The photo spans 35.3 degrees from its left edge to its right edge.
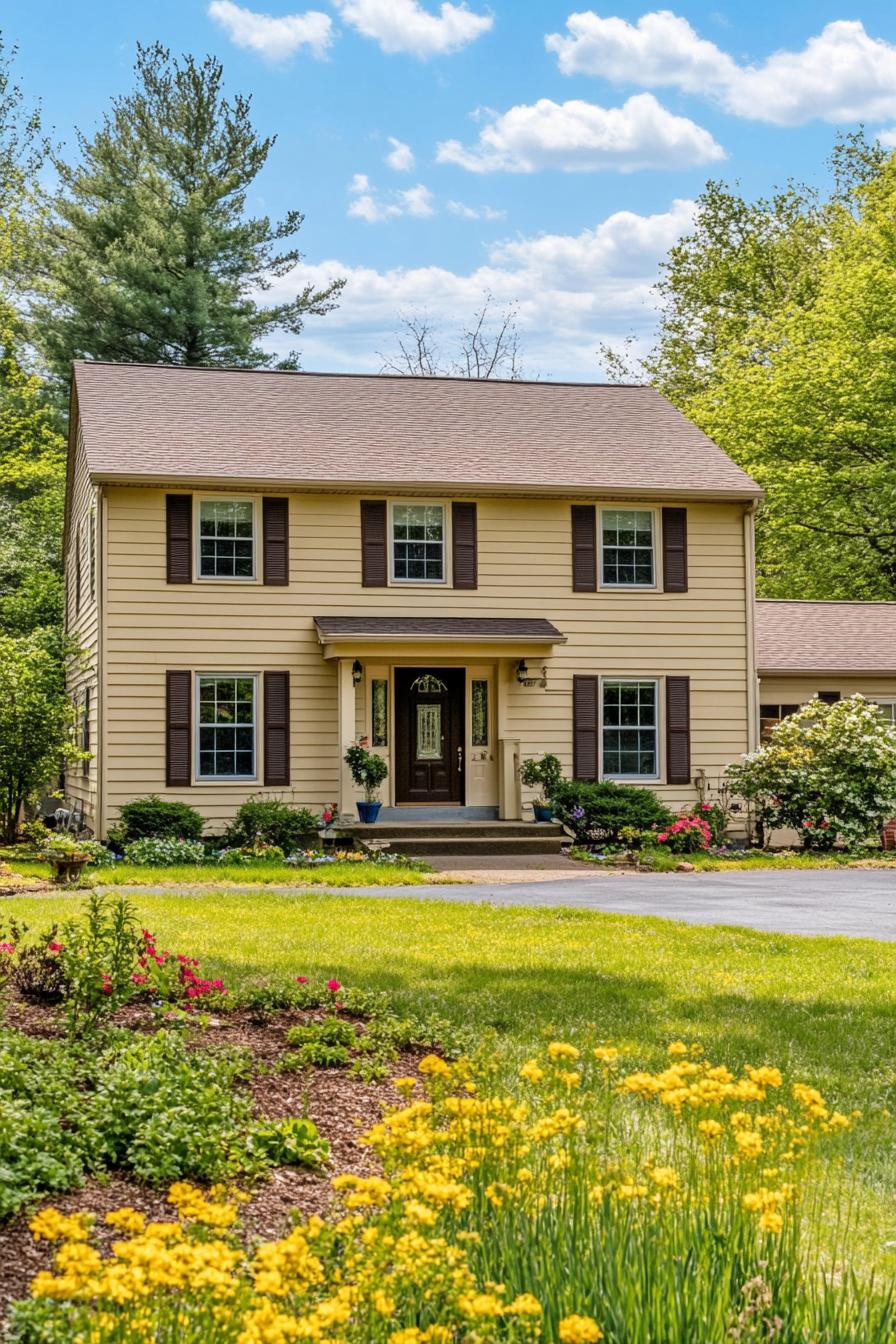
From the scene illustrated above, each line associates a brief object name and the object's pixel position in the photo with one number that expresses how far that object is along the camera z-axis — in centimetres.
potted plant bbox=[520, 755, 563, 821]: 2016
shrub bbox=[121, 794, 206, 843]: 1850
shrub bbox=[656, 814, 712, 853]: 1923
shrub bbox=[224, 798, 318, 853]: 1867
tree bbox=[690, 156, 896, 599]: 3072
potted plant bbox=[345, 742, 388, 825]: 1933
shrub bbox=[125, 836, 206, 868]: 1736
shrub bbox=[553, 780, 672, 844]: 1966
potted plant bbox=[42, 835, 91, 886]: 1495
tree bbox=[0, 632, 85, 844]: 1962
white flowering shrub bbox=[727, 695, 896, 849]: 1977
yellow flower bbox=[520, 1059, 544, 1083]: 359
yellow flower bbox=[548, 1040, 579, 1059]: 366
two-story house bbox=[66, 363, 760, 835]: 1952
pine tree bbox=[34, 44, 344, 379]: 3360
